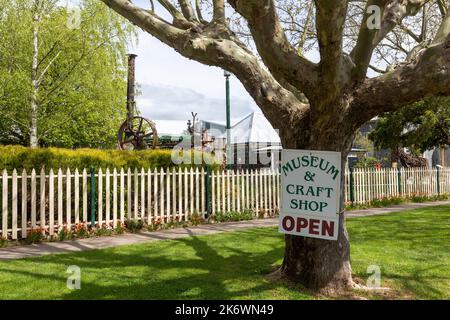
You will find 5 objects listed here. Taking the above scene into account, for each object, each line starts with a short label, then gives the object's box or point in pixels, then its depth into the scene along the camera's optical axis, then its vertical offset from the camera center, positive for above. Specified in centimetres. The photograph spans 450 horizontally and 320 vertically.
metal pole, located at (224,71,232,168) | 1672 +276
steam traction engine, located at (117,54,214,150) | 1498 +130
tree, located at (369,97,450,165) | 1925 +200
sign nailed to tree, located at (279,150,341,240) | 483 -31
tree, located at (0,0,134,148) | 2006 +502
